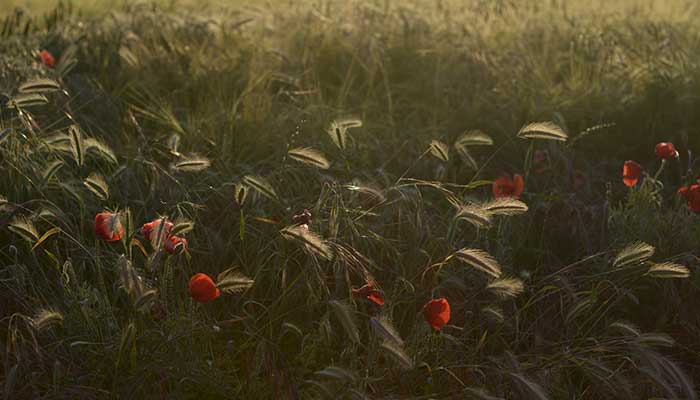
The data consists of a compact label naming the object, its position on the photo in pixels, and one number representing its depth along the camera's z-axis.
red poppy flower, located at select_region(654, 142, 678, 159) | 4.21
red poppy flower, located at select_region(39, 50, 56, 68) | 4.81
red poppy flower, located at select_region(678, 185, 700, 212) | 4.07
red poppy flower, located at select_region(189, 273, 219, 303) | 3.71
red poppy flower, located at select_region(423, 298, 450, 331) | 3.75
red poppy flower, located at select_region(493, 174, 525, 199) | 4.21
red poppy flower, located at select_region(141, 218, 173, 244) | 3.73
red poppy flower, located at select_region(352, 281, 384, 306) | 3.80
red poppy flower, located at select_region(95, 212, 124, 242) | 3.74
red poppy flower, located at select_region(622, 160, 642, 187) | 4.16
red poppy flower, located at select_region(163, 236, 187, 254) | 3.74
